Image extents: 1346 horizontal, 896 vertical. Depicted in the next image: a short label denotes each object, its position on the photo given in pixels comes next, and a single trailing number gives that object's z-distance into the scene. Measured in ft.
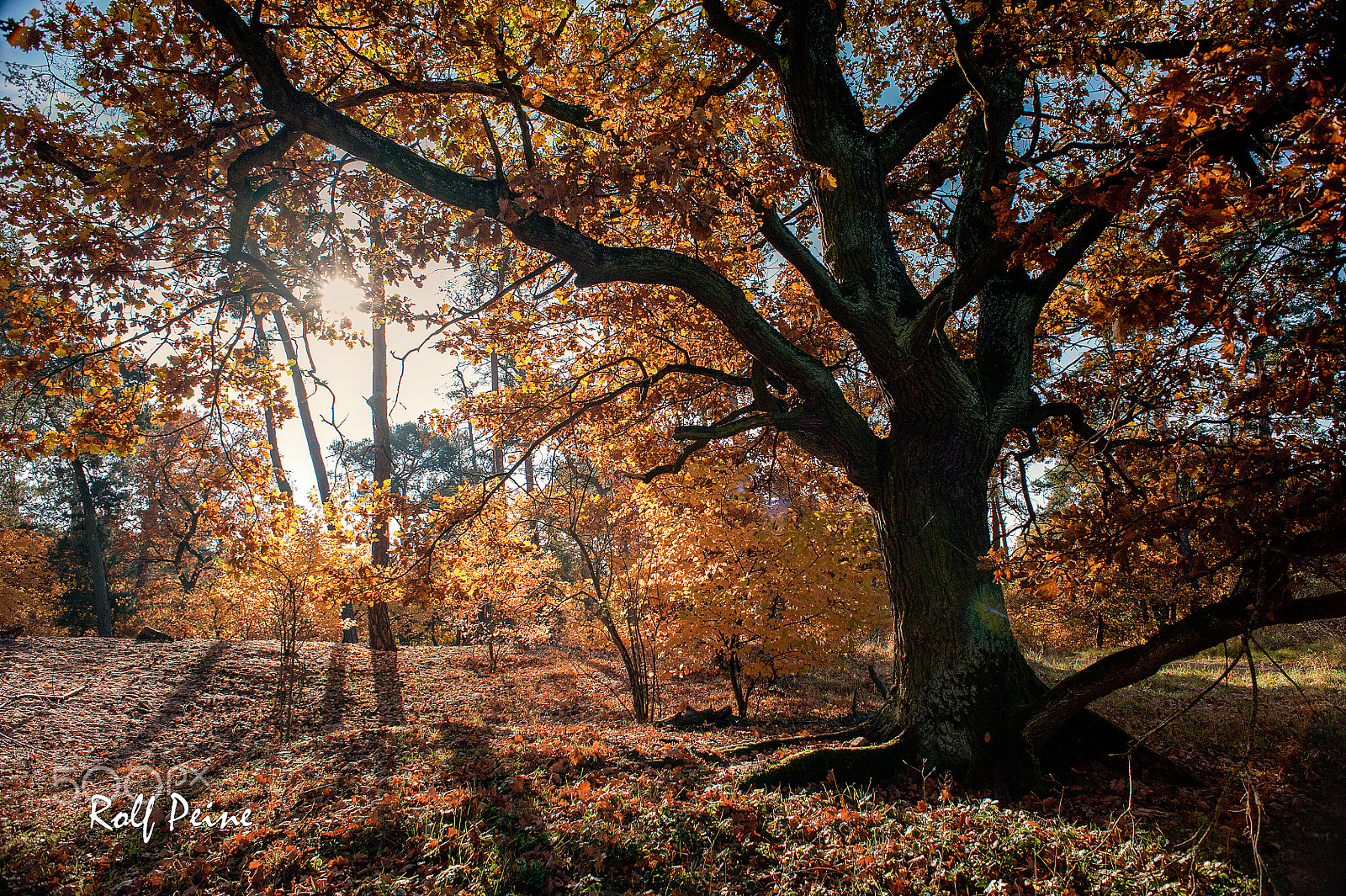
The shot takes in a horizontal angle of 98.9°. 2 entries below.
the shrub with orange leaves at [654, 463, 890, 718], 24.17
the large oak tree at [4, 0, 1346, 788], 10.26
